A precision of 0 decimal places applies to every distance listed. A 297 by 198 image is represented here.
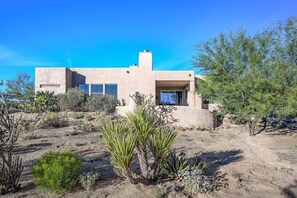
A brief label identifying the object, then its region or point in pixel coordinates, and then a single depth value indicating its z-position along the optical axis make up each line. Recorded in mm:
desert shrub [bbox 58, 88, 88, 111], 16411
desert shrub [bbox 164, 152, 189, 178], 5423
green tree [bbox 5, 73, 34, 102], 26600
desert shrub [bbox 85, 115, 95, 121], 13384
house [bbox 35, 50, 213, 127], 19023
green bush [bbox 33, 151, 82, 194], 4340
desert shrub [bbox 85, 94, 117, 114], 16180
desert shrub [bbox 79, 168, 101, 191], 4686
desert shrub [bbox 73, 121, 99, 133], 11038
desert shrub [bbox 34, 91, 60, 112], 16192
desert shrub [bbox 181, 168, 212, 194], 4949
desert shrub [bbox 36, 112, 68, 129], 11751
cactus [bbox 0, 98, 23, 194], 4537
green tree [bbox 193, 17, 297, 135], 10173
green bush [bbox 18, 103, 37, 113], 15669
